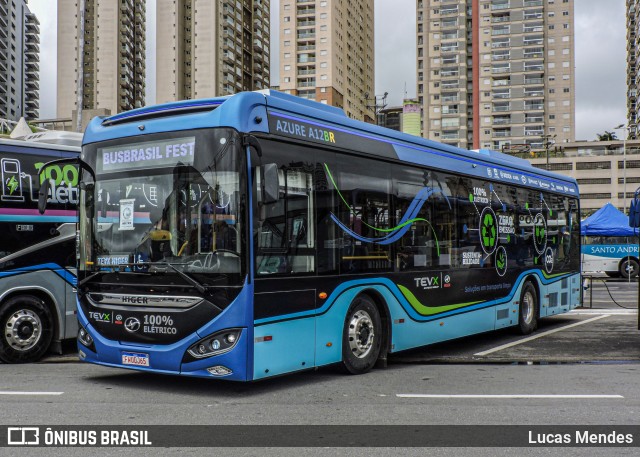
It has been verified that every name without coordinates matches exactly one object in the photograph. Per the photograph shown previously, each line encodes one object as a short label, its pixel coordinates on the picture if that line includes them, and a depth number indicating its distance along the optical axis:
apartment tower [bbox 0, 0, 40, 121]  138.88
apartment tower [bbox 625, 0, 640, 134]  130.50
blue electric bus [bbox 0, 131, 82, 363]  10.02
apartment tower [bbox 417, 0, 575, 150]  118.81
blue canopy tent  36.28
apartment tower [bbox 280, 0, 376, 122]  128.12
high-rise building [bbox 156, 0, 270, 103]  120.50
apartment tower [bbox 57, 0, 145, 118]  124.19
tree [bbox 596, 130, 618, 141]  120.01
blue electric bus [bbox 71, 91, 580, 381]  7.49
